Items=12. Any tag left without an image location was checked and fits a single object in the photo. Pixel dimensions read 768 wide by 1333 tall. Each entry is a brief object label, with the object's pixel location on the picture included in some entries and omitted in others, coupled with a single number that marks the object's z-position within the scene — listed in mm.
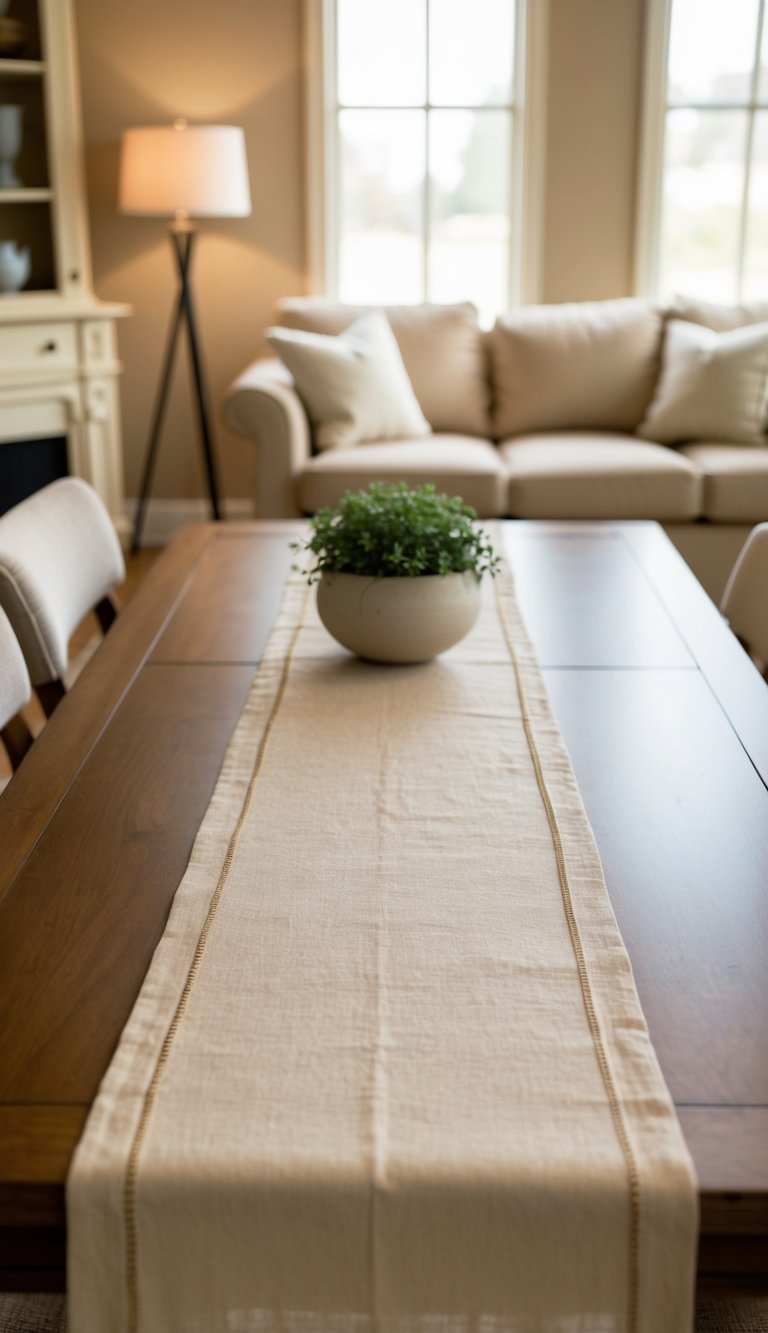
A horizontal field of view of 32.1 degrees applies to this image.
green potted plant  1691
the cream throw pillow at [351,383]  4309
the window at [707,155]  5000
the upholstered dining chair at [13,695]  1633
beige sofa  4180
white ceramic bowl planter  1688
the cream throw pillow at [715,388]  4441
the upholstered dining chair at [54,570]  1808
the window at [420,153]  5102
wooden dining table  873
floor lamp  4621
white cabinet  4516
